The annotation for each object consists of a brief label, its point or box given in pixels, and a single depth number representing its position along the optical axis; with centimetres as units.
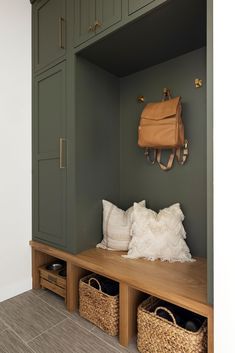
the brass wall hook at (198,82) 158
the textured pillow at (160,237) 152
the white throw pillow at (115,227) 170
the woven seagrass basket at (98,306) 139
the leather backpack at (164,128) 151
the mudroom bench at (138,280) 112
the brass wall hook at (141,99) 189
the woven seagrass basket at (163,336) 108
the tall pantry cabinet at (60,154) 164
